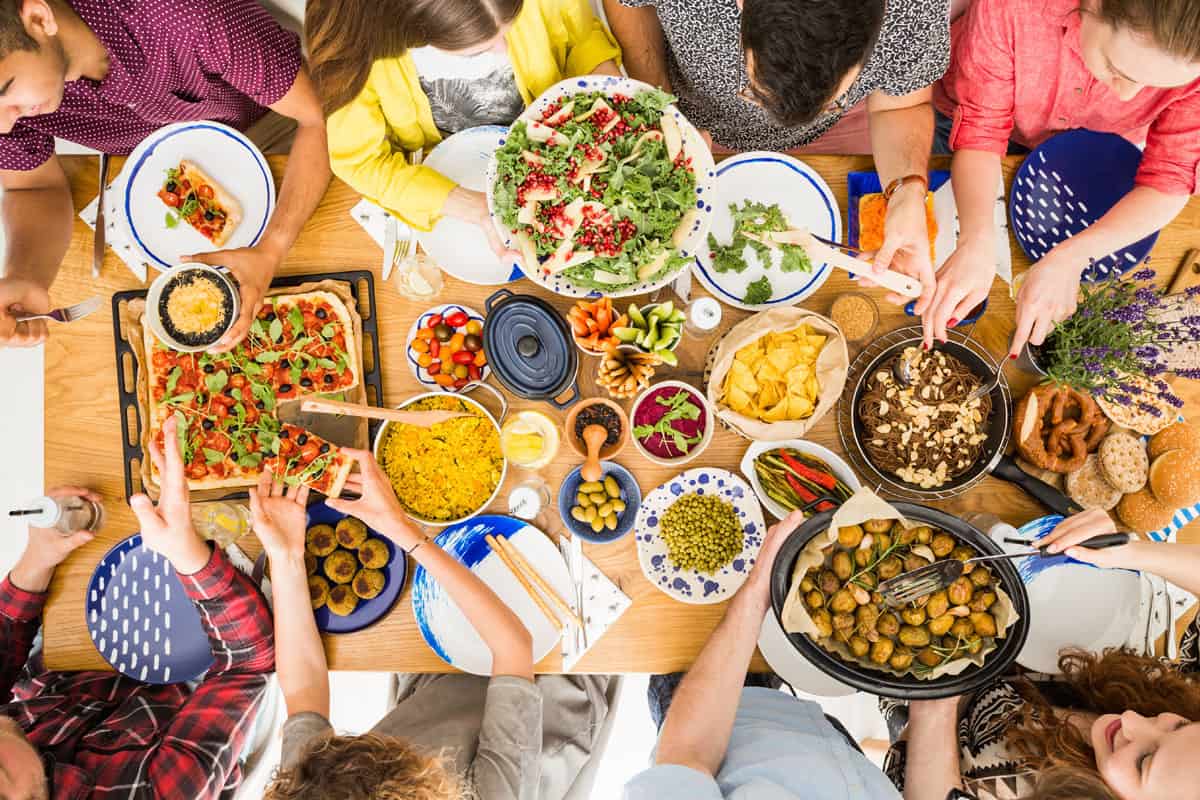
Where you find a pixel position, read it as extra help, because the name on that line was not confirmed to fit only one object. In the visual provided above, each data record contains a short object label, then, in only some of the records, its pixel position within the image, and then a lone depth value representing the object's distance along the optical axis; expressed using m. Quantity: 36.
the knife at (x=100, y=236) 1.85
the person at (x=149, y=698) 1.73
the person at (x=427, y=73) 1.52
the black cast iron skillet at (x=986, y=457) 1.71
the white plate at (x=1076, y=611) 1.81
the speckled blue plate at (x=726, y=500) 1.80
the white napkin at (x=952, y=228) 1.86
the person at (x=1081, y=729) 1.50
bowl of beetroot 1.76
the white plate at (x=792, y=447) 1.76
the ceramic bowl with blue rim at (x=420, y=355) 1.84
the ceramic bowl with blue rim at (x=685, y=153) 1.65
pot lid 1.76
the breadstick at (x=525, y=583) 1.82
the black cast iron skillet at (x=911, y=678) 1.48
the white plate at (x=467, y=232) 1.86
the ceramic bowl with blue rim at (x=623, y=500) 1.80
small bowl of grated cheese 1.64
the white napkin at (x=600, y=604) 1.81
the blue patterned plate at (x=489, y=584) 1.81
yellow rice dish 1.82
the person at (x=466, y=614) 1.72
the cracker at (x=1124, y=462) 1.74
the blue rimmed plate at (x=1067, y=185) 1.84
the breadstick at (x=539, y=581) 1.81
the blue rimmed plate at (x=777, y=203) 1.82
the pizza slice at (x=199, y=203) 1.82
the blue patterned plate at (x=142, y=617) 1.83
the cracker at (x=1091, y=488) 1.77
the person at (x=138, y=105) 1.62
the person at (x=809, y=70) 1.21
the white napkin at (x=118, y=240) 1.86
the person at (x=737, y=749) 1.67
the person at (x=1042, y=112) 1.67
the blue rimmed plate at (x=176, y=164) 1.84
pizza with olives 1.82
